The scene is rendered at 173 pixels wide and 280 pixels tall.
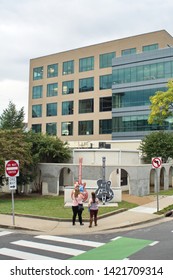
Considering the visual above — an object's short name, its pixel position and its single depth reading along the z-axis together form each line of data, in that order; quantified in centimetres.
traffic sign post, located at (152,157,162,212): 1729
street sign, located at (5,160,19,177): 1407
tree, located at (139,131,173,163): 3216
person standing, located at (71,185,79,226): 1380
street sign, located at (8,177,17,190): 1416
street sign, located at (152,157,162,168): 1729
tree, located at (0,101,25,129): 6180
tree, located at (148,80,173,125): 2603
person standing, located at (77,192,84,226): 1380
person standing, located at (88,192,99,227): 1356
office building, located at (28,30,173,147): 5288
